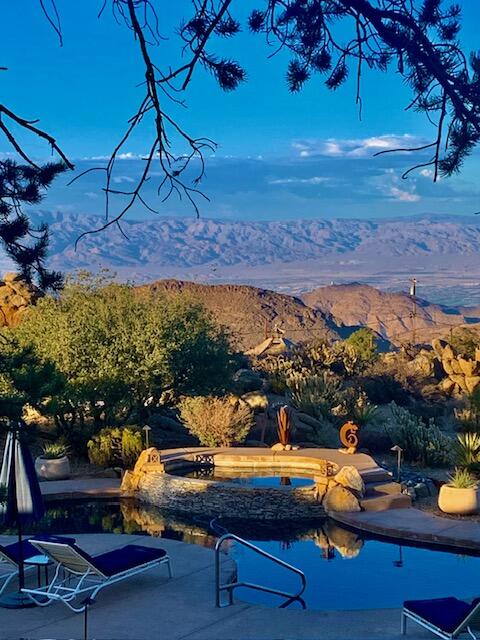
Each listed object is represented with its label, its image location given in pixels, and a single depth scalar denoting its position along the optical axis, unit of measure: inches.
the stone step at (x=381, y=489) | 625.6
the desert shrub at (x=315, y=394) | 968.3
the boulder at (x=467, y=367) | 1261.1
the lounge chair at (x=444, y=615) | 331.9
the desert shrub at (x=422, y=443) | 780.6
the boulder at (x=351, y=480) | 613.3
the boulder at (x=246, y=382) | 1059.3
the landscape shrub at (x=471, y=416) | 895.7
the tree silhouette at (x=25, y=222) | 353.1
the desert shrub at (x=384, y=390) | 1161.4
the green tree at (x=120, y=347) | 837.8
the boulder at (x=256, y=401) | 932.6
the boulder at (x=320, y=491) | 620.1
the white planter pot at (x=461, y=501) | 587.2
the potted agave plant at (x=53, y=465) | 735.7
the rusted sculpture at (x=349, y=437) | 730.2
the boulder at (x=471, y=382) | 1239.4
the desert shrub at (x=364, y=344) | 1430.9
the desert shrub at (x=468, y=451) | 713.6
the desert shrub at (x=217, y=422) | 799.7
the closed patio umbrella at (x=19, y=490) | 410.0
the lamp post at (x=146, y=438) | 744.3
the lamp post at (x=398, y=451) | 675.4
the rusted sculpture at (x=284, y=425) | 744.3
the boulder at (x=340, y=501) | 600.1
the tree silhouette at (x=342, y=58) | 247.3
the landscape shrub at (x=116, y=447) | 765.3
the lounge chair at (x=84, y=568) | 389.7
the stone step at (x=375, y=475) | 647.8
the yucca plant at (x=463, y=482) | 594.5
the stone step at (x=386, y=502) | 605.0
